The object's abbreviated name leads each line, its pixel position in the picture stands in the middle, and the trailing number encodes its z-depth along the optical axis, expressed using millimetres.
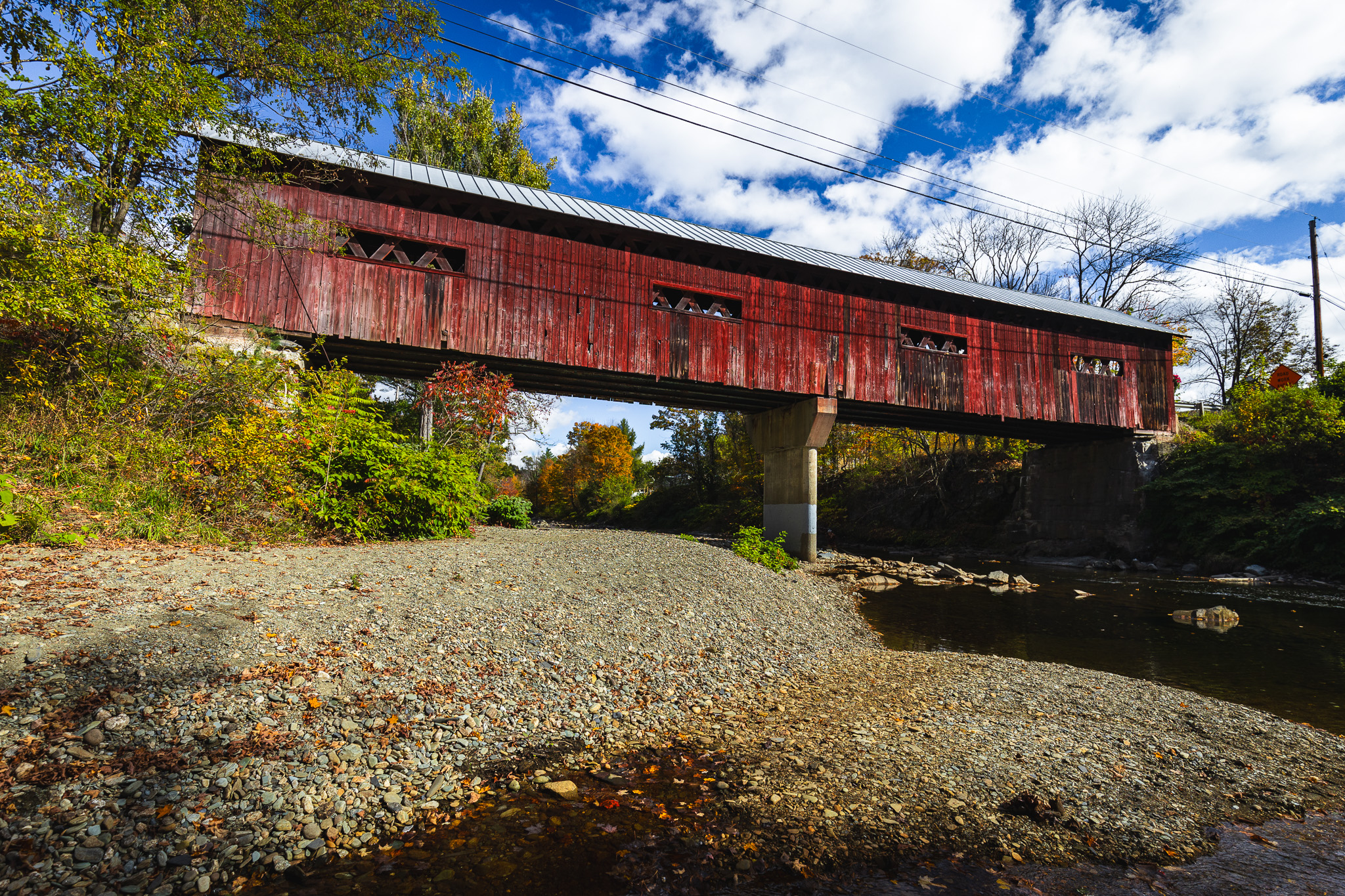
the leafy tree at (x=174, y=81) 6910
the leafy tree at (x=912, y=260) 32156
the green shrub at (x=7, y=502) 5945
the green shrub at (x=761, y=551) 12445
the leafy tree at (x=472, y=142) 22812
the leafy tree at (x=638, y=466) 50909
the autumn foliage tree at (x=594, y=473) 43844
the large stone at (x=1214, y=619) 9906
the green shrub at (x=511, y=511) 17188
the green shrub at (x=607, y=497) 42906
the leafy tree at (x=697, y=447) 36656
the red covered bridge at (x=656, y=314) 12000
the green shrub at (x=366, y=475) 9117
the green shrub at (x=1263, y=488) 15133
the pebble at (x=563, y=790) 3566
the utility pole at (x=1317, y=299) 24273
